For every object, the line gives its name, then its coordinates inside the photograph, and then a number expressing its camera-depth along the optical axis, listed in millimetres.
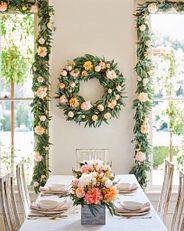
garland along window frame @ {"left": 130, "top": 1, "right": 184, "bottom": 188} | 4375
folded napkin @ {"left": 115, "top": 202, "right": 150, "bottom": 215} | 2691
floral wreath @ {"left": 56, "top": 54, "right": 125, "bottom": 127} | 4332
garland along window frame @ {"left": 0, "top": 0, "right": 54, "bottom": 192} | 4336
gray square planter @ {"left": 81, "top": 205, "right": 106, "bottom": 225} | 2438
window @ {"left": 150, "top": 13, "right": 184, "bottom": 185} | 4602
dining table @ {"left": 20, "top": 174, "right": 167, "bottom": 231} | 2367
